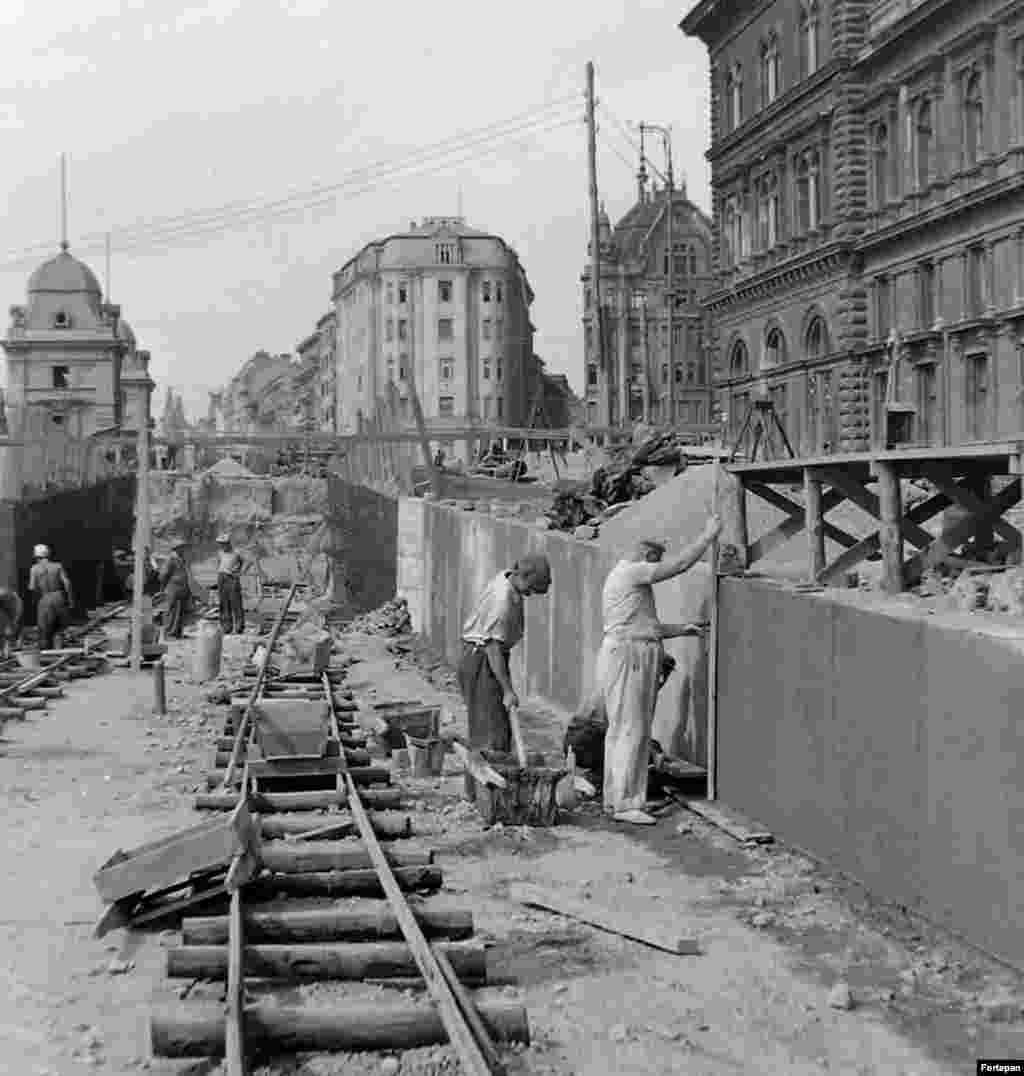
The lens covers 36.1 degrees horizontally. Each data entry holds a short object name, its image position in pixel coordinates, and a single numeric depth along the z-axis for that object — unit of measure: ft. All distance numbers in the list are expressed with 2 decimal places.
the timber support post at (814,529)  31.81
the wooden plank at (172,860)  25.68
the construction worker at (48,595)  72.38
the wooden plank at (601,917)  24.08
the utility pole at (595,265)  117.80
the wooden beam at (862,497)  30.58
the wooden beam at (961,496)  27.99
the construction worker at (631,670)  33.71
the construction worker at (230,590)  82.58
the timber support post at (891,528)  28.35
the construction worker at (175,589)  81.02
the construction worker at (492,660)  35.53
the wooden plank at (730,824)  31.01
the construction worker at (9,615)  65.87
